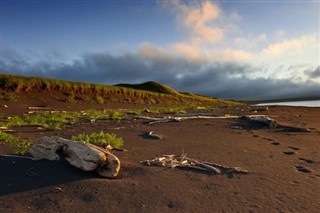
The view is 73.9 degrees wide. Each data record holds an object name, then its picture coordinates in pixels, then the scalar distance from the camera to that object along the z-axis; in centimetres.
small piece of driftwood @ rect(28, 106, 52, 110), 1465
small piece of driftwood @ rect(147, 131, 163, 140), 644
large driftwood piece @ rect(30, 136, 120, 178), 377
